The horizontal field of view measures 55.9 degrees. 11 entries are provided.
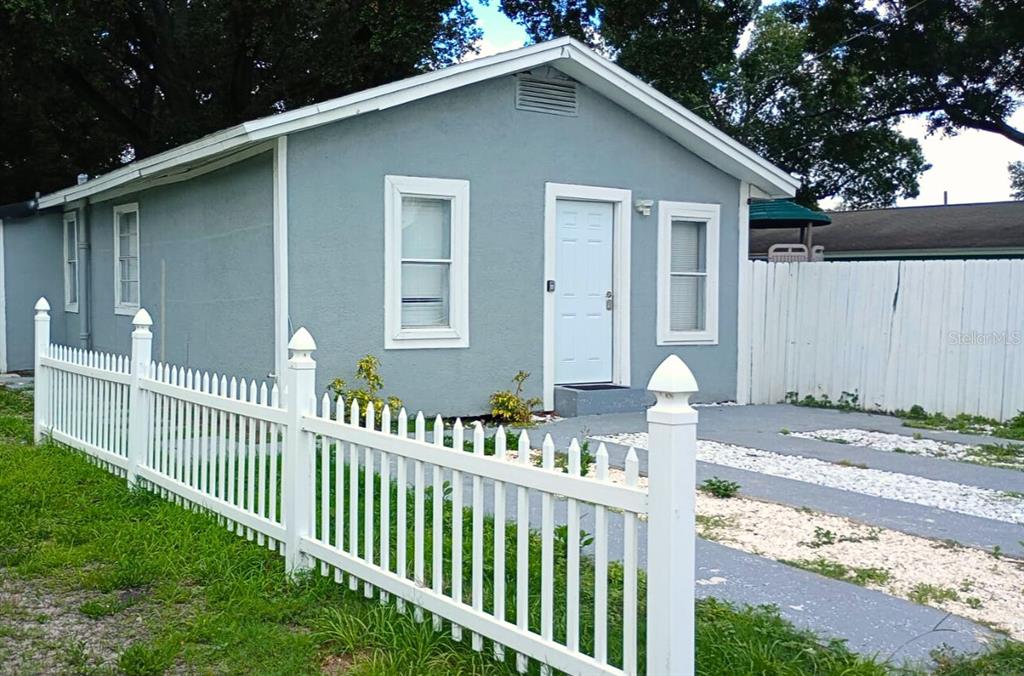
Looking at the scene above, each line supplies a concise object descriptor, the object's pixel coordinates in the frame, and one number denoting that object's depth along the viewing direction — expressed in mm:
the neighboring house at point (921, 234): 19609
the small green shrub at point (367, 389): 8898
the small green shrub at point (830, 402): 11281
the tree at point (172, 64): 17016
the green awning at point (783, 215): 18672
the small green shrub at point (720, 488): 6367
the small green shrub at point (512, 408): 9719
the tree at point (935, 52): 18438
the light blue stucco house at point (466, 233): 8961
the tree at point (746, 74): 19016
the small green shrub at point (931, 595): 4258
